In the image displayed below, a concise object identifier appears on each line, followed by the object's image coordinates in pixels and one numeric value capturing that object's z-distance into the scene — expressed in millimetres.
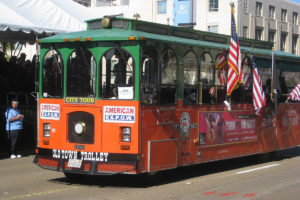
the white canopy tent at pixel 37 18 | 15712
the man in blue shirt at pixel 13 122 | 15078
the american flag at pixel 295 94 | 15398
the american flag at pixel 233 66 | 12227
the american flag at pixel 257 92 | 13336
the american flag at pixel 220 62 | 12157
